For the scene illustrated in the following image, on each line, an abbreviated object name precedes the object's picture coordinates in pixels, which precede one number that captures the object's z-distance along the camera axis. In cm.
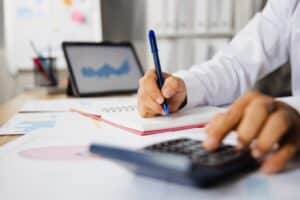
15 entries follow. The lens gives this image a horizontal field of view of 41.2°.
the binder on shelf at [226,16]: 176
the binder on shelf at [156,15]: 171
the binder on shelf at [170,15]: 172
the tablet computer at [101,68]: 119
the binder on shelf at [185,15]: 173
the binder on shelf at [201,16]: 173
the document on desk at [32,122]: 69
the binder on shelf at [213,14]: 175
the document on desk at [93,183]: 36
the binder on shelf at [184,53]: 177
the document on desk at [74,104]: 90
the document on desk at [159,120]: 63
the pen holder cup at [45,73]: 138
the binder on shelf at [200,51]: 177
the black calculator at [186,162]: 33
